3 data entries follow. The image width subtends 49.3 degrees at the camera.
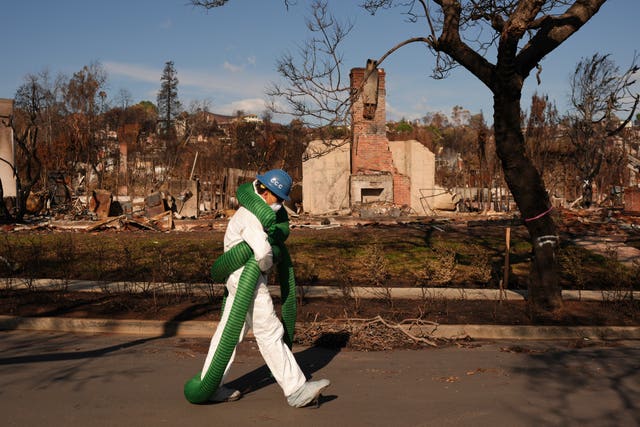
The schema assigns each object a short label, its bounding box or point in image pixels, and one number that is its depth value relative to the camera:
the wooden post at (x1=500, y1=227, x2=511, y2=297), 11.36
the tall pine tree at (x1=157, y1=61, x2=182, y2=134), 87.75
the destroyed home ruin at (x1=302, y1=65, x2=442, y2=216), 30.20
